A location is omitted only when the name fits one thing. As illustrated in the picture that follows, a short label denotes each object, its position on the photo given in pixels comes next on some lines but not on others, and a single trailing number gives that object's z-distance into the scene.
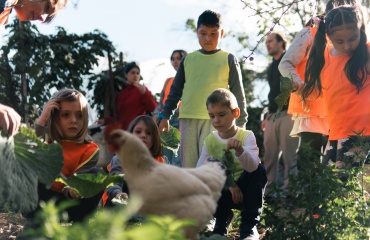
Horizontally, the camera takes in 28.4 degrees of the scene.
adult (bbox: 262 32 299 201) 8.47
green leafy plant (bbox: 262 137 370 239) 4.09
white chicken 2.93
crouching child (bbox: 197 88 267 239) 4.87
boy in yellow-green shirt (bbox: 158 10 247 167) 6.50
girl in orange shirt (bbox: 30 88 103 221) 4.58
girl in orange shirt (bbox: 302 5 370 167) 5.46
